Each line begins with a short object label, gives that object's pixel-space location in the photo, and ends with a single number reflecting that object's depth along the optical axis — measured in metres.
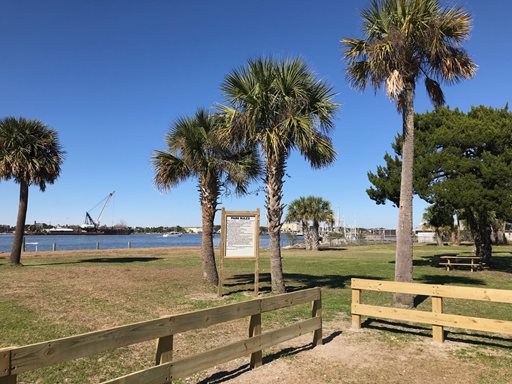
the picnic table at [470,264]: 21.38
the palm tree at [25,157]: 22.39
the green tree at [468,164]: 20.06
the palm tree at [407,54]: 11.20
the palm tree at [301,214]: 45.62
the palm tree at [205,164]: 14.66
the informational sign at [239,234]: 12.86
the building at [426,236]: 72.61
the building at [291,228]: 52.89
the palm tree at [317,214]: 44.97
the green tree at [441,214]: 23.79
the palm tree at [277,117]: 12.86
